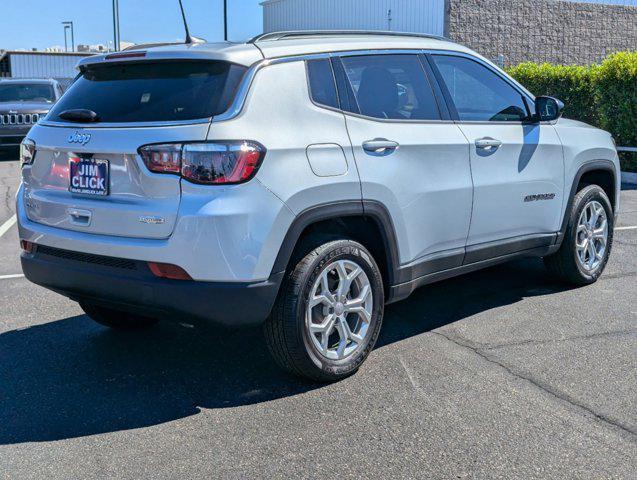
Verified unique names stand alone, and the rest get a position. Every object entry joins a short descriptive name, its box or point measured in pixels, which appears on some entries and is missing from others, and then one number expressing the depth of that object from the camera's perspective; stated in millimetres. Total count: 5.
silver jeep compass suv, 3887
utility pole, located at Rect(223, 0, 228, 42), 24344
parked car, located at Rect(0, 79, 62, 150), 16578
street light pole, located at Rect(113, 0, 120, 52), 27422
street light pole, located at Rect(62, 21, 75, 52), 61550
